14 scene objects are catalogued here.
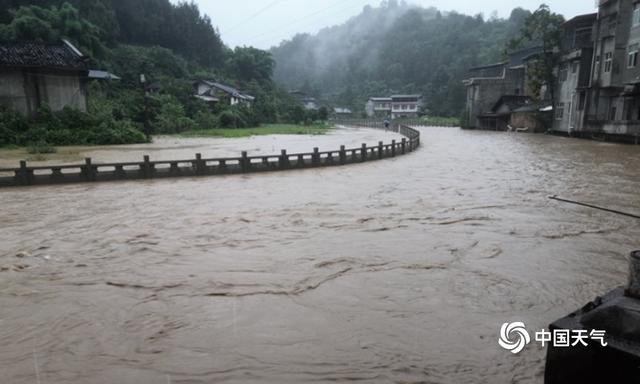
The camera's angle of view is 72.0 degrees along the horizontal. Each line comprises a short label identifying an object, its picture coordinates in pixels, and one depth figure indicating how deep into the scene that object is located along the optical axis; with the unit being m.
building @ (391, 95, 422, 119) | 88.31
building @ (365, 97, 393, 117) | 91.69
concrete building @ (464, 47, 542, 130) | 54.28
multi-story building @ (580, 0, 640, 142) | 29.78
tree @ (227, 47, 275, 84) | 80.12
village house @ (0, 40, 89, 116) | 28.00
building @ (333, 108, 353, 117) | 90.97
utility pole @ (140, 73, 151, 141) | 32.47
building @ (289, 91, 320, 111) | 88.13
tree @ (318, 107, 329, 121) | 64.31
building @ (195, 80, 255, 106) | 57.53
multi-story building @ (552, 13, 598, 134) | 36.41
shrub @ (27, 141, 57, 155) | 24.22
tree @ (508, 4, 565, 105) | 43.94
